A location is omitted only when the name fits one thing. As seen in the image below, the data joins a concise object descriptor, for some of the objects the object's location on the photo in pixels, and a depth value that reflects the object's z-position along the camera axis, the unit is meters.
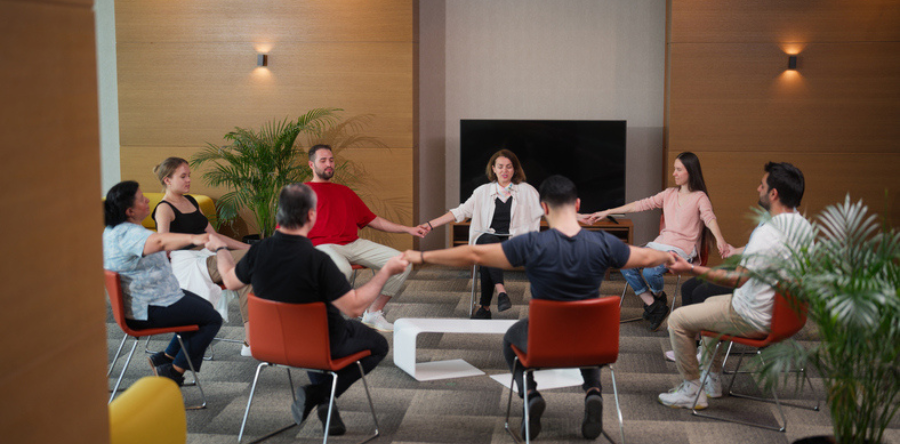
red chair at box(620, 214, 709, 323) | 5.50
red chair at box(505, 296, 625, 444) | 3.28
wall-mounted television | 7.45
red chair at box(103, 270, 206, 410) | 3.89
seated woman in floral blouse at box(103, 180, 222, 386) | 3.97
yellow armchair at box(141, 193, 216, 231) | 7.32
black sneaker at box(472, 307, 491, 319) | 5.83
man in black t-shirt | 3.37
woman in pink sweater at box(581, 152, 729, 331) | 5.41
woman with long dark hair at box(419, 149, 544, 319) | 5.98
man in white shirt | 3.72
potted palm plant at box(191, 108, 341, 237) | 7.21
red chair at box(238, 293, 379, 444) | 3.31
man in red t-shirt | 5.58
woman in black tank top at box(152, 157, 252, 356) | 5.08
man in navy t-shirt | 3.43
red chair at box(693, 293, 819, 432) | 3.67
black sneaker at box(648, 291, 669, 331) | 5.50
